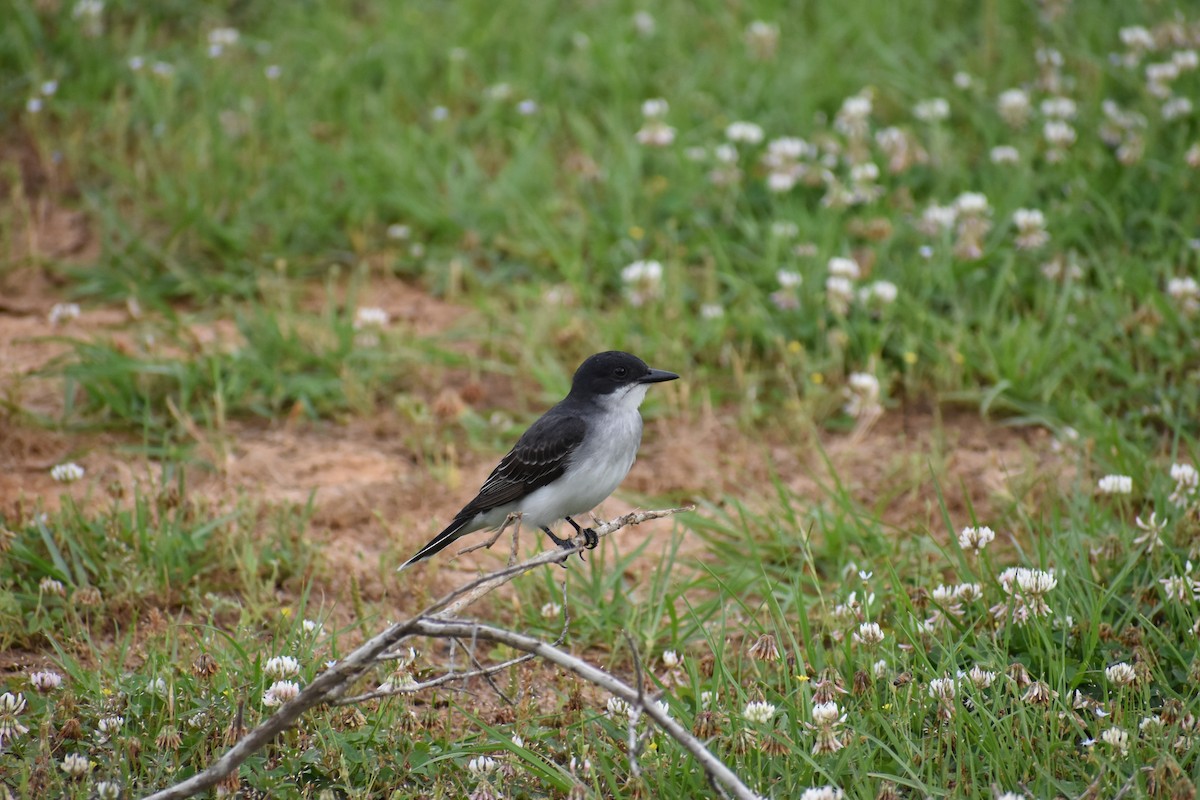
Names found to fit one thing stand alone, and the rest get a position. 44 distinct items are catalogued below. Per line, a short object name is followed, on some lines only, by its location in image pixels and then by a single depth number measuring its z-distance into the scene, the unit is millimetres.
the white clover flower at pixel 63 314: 13094
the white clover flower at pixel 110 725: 7812
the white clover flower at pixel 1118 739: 7336
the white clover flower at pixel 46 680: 8250
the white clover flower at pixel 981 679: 7920
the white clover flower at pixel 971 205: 13961
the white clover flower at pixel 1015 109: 15672
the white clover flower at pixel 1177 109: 15273
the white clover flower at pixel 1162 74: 15719
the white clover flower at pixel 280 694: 7898
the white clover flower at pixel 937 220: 14156
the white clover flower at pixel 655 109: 15781
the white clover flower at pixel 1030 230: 13898
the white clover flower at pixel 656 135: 15609
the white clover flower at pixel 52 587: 9328
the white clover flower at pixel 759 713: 7708
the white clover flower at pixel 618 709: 8148
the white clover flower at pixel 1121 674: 7898
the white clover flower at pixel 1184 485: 9711
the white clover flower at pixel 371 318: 13406
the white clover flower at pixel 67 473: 10562
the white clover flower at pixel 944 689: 7734
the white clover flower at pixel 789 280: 13469
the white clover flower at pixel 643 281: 13672
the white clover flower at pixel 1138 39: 16281
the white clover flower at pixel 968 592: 8609
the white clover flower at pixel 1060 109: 15641
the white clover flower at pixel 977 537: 8672
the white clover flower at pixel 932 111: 15664
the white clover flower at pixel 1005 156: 15242
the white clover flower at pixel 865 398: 12227
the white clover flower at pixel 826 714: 7520
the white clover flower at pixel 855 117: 15266
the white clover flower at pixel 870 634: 8227
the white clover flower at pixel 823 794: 6910
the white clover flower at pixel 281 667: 8156
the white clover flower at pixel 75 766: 7410
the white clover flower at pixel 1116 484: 9797
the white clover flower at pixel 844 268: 13492
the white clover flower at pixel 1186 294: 12719
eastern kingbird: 9500
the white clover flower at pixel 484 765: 7551
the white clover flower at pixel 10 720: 7699
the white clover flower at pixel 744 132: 15430
